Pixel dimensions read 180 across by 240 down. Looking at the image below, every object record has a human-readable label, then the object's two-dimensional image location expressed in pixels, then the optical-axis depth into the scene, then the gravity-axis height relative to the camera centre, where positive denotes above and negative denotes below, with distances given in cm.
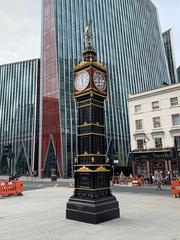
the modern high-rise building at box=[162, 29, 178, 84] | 10282 +5368
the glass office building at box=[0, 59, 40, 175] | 5330 +1280
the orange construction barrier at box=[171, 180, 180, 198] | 1433 -311
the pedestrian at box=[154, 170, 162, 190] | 1939 -323
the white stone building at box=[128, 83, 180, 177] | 2641 +293
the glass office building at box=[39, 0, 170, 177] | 4209 +2548
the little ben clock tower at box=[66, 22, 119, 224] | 806 +0
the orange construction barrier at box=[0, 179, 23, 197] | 1588 -294
